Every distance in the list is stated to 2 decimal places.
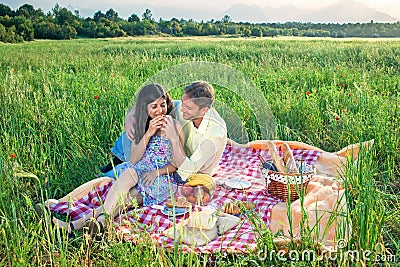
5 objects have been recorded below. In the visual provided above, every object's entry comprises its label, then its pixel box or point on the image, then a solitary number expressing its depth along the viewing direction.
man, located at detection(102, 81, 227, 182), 3.38
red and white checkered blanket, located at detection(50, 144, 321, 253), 2.80
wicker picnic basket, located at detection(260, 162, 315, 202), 3.37
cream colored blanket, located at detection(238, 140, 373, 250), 2.82
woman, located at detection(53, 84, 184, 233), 3.37
